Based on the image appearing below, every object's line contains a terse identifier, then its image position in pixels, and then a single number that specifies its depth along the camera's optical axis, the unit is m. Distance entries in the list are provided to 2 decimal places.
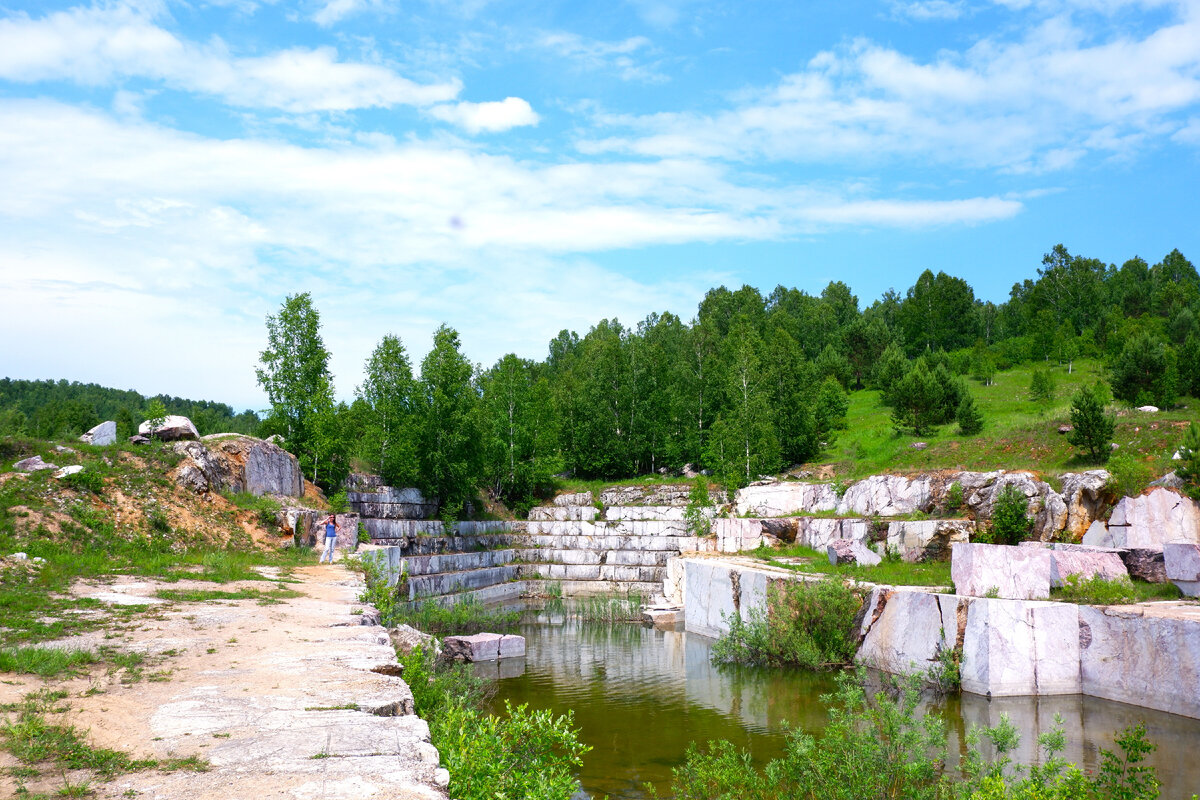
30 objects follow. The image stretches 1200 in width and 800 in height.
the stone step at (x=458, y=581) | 24.06
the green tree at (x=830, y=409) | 43.75
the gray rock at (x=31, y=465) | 17.72
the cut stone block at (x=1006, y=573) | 13.45
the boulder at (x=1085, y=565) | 13.86
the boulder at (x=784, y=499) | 29.56
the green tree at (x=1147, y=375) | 34.22
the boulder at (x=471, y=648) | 17.08
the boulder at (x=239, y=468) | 20.78
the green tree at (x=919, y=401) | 38.72
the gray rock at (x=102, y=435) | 22.06
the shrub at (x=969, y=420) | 34.34
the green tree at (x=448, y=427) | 31.28
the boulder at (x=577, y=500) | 38.94
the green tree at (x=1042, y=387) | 43.00
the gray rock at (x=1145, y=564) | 14.05
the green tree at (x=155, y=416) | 22.22
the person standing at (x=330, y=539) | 20.02
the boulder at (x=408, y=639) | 11.38
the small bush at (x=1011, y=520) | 19.72
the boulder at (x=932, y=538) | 20.14
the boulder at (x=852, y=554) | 20.50
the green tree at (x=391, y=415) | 30.56
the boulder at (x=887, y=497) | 24.69
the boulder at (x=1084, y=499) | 19.56
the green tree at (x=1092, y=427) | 24.30
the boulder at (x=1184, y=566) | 12.95
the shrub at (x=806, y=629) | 15.19
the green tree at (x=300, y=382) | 27.70
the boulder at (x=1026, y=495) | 19.92
